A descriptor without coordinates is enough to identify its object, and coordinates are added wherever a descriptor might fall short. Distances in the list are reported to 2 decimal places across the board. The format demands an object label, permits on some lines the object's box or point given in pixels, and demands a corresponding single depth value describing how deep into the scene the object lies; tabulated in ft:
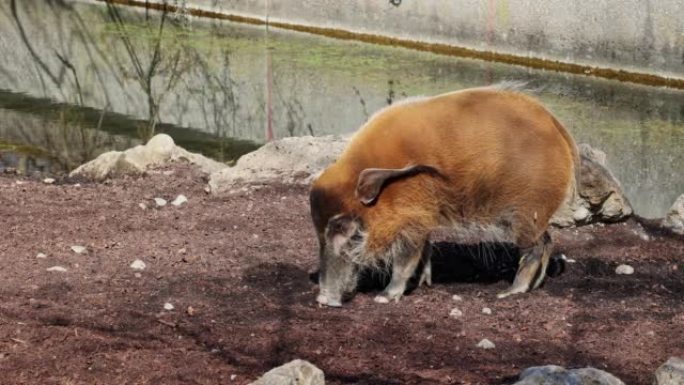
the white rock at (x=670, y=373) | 26.35
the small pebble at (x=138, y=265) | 36.70
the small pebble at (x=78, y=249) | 38.14
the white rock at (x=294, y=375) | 25.49
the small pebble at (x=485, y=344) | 30.83
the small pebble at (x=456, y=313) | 33.53
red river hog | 34.68
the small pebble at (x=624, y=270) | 38.73
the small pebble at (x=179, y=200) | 45.05
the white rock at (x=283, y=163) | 47.62
